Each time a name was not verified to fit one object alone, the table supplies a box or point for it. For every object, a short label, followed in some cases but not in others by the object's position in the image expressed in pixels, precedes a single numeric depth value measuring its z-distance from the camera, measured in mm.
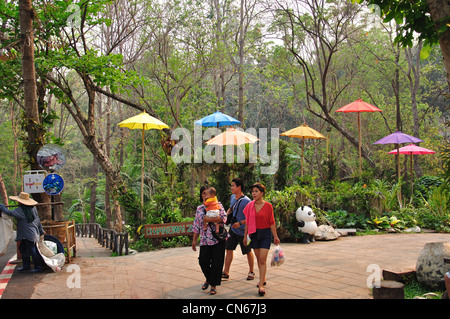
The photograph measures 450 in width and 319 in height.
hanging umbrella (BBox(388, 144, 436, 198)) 14633
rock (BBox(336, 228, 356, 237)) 10851
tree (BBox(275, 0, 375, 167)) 16031
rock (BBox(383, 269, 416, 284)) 5664
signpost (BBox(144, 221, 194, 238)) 9836
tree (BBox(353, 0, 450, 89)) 5484
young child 5715
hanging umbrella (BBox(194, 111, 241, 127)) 13250
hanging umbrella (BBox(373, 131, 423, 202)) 13750
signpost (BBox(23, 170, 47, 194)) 8352
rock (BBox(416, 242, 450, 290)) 5410
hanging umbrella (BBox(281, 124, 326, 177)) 13820
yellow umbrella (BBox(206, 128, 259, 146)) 11531
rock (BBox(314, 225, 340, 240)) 10125
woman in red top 5496
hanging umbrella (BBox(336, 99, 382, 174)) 13939
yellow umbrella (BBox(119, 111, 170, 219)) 10898
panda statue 9758
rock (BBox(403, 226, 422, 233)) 11345
